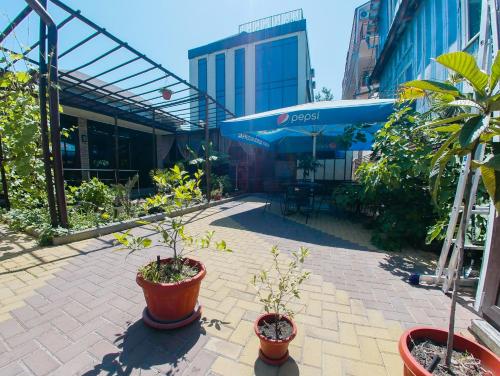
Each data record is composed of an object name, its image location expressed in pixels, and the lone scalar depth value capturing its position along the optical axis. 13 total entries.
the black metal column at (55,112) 2.98
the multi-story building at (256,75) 9.62
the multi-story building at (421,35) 3.02
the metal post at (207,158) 6.32
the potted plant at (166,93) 5.52
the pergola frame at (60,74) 3.02
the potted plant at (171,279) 1.54
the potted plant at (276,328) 1.28
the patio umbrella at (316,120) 3.65
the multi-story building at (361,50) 9.49
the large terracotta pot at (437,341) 0.97
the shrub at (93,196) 4.38
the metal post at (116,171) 6.50
